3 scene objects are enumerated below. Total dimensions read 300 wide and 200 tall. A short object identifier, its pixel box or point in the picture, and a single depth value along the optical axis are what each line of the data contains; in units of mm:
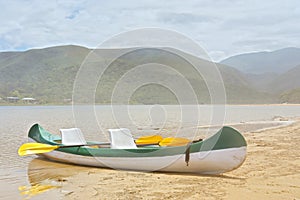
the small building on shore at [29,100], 121612
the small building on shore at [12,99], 128375
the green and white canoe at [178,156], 9281
